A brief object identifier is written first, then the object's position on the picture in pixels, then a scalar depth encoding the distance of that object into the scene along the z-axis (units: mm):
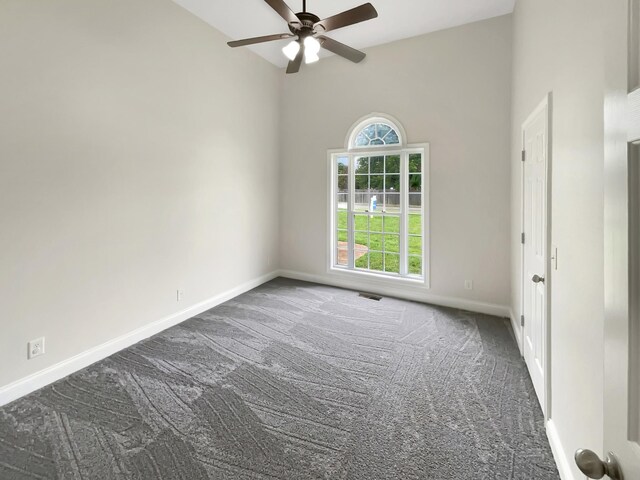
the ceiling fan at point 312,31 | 2309
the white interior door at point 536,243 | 2141
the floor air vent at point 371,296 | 4469
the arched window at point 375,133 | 4422
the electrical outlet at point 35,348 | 2434
